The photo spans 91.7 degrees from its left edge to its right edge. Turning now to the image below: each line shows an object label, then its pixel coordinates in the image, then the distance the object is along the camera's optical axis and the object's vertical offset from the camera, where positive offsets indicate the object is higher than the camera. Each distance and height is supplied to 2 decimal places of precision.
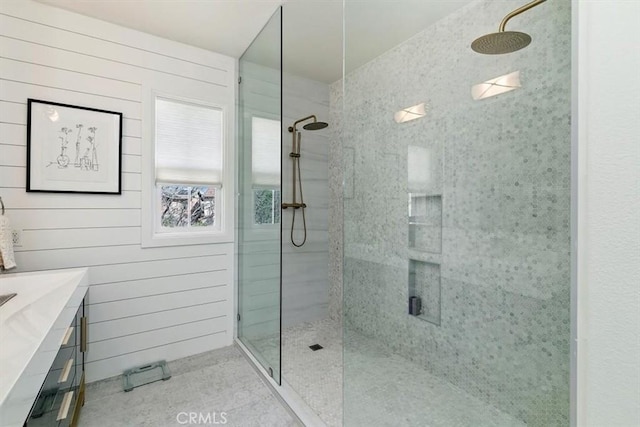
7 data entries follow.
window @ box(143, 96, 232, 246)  2.56 +0.34
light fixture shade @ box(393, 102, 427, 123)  1.97 +0.66
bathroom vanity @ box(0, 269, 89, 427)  0.76 -0.44
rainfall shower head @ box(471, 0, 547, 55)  1.35 +0.86
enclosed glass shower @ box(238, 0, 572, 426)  1.27 -0.03
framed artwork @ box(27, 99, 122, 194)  2.08 +0.44
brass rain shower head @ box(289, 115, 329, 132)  3.06 +0.89
